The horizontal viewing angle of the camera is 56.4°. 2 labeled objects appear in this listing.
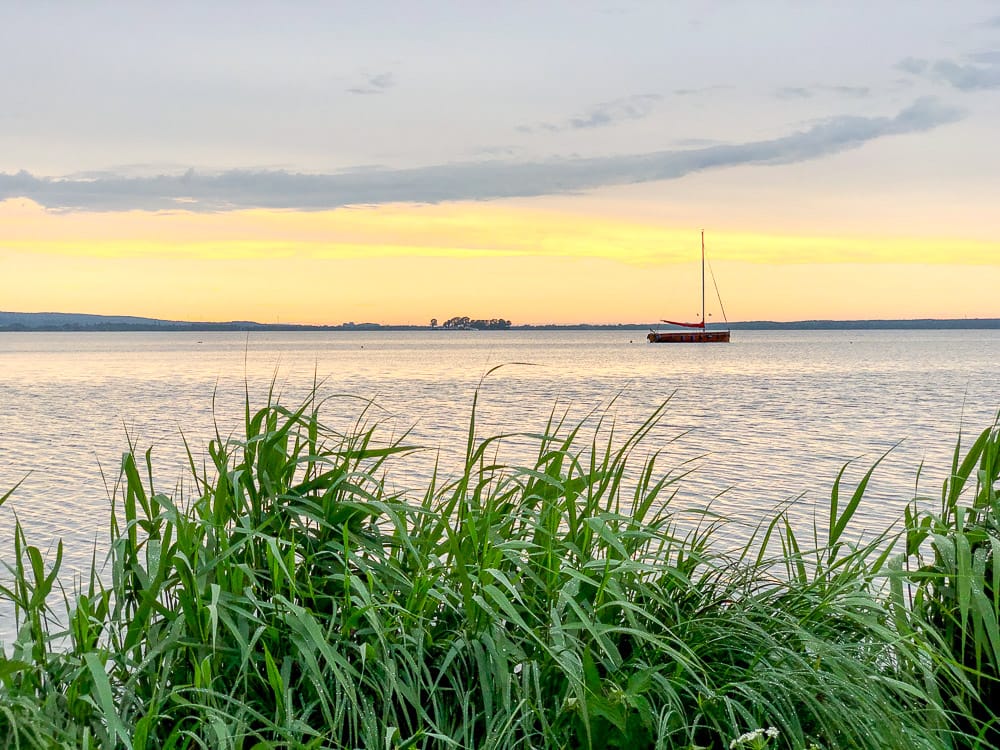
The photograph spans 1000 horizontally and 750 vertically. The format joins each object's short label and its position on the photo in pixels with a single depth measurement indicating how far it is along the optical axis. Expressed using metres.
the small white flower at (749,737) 2.24
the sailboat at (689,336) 128.54
